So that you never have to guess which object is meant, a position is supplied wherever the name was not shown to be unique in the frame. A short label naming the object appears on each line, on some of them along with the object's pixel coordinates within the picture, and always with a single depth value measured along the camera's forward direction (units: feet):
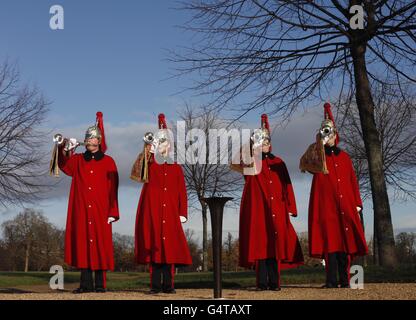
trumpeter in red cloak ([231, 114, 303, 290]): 26.40
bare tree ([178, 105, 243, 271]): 66.95
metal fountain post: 20.68
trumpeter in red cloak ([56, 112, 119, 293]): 25.70
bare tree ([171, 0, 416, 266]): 37.45
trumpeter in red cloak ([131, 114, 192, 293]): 25.61
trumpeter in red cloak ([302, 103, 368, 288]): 26.53
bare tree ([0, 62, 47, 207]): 54.08
